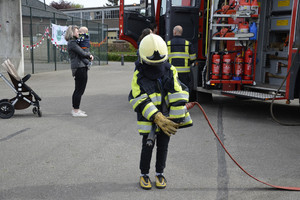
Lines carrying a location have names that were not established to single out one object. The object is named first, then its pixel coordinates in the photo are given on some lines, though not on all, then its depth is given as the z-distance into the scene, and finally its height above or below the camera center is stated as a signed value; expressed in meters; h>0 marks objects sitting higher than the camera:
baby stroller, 6.94 -1.05
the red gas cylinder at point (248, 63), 7.33 -0.30
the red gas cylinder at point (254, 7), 7.08 +0.83
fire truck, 7.01 +0.18
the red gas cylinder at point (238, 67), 7.39 -0.38
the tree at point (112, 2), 91.81 +11.57
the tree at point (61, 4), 79.49 +9.41
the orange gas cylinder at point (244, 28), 7.12 +0.42
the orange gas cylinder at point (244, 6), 7.00 +0.84
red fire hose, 3.62 -1.40
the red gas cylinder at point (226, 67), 7.37 -0.38
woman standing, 6.97 -0.26
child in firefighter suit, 3.30 -0.44
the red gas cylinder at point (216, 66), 7.38 -0.36
